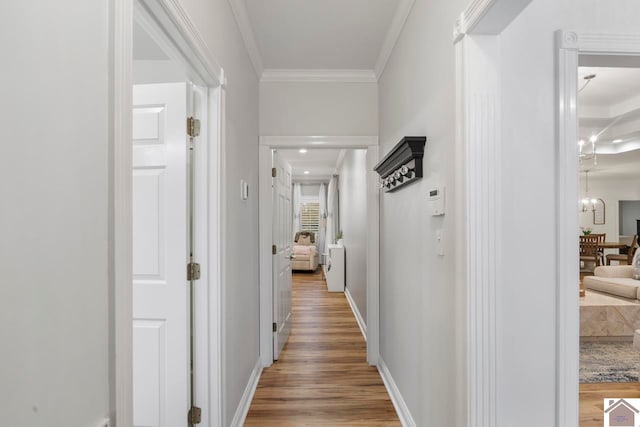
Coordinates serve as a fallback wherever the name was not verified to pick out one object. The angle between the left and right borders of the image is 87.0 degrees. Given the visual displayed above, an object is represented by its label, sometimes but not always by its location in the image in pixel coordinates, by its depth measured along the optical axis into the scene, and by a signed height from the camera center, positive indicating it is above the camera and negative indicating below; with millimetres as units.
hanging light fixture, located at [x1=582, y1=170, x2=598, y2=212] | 9209 +383
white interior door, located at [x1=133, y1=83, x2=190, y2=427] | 1675 -220
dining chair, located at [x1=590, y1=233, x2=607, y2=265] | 8352 -821
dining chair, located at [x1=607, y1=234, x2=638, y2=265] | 7590 -945
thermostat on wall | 1525 +78
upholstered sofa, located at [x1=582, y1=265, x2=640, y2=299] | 4352 -908
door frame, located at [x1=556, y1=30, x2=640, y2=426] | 1280 -82
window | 10312 +49
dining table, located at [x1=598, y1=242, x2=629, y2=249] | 8273 -692
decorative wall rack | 1837 +341
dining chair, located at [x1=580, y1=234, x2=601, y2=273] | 8023 -812
